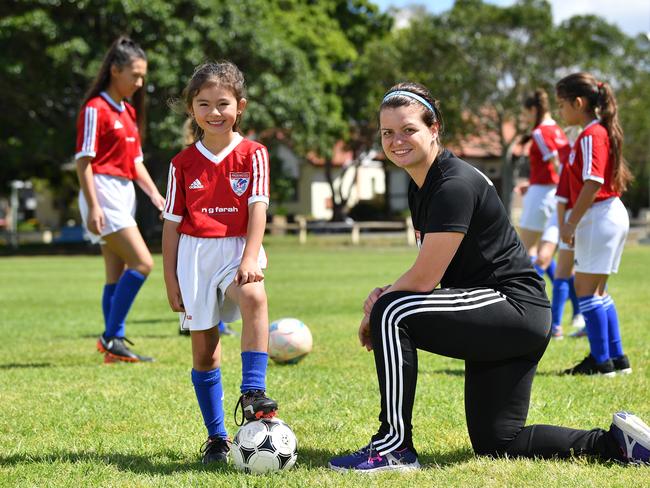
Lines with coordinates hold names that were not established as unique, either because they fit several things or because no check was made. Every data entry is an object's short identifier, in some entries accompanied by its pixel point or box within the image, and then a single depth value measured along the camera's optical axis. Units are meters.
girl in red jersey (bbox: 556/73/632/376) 6.33
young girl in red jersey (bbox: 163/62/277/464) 4.21
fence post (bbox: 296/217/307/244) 35.91
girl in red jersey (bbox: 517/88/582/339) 9.12
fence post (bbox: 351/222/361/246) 35.62
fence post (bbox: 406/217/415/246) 34.69
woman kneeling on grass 3.75
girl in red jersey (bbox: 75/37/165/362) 7.13
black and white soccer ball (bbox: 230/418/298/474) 3.85
